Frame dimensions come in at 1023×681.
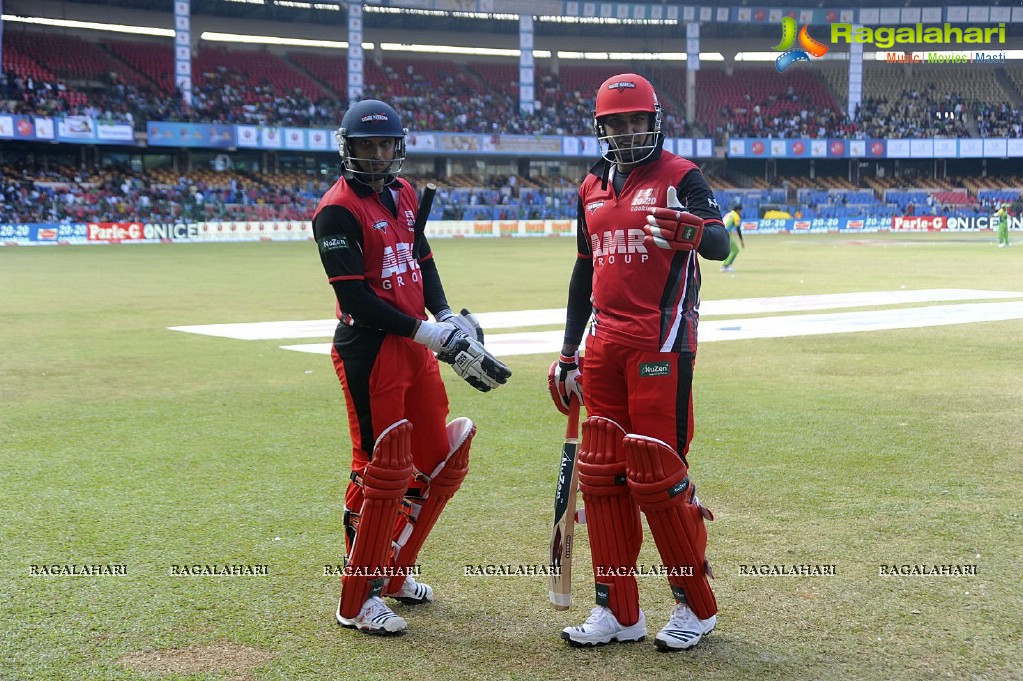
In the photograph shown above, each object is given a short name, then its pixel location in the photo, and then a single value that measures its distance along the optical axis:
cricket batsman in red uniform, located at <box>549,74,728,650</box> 4.16
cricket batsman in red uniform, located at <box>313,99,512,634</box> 4.34
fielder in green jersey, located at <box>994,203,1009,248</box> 36.00
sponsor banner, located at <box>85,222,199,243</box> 39.22
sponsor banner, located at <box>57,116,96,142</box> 42.38
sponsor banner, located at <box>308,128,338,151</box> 50.50
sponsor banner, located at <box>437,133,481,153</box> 54.19
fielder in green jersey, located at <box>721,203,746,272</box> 25.25
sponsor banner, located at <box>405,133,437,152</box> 53.34
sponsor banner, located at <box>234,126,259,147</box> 48.47
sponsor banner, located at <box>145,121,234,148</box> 46.09
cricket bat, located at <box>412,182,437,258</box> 4.63
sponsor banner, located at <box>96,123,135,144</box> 43.80
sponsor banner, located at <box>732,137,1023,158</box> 59.97
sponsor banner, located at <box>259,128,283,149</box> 49.19
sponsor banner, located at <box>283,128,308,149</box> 49.88
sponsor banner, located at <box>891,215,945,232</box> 52.75
